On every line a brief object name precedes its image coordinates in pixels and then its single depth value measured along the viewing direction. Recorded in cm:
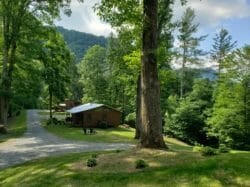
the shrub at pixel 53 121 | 2977
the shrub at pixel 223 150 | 693
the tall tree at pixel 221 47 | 3561
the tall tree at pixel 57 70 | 2776
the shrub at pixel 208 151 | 633
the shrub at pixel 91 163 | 664
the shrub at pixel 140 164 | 600
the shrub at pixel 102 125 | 2801
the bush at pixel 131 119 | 3147
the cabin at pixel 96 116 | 2822
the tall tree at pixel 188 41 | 3137
